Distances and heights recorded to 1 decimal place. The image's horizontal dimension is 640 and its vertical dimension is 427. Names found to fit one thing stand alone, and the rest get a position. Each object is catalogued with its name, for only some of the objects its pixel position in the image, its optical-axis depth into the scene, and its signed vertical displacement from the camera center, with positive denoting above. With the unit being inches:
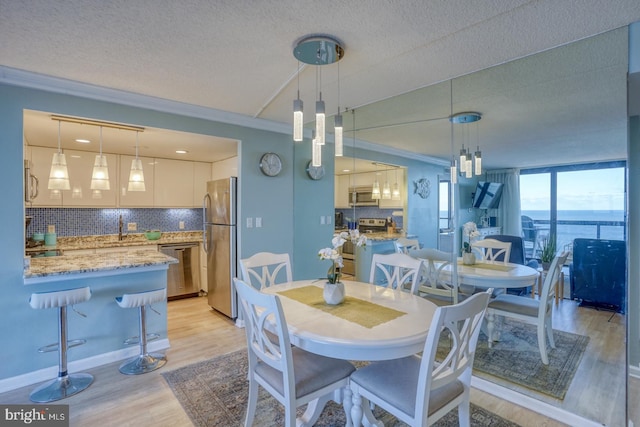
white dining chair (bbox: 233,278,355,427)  58.0 -34.5
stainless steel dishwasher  176.4 -36.2
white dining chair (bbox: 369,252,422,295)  91.4 -18.4
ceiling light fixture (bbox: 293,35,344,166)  74.0 +39.8
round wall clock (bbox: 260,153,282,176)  144.4 +21.2
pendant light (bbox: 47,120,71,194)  102.4 +12.1
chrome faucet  176.9 -10.1
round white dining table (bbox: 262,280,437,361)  55.3 -23.9
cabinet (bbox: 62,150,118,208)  158.7 +13.8
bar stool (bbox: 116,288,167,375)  101.4 -46.1
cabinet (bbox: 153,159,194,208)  183.6 +15.8
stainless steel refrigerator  141.8 -16.2
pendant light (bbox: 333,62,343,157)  80.4 +19.6
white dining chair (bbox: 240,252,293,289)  100.6 -18.5
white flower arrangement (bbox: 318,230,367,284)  75.7 -10.8
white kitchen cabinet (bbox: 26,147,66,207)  149.6 +19.2
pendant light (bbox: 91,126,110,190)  110.3 +12.2
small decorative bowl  171.1 -14.2
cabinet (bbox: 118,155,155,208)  172.7 +14.0
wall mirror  77.3 +28.1
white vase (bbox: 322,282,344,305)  75.7 -21.1
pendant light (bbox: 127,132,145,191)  119.2 +12.3
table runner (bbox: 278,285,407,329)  65.9 -23.9
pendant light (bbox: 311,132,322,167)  81.0 +14.4
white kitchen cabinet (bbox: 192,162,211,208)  196.4 +18.8
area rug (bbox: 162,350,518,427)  77.2 -53.5
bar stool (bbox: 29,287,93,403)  87.7 -42.7
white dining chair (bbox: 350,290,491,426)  51.5 -34.5
